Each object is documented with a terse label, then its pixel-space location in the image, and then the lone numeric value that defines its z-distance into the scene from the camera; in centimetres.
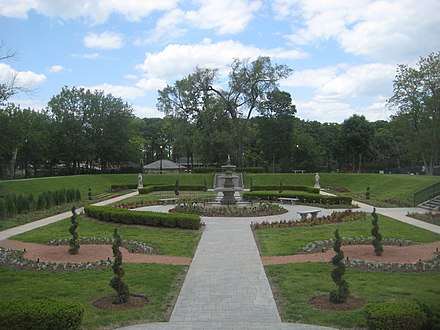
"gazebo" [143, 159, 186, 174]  7264
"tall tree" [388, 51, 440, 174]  4409
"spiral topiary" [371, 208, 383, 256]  1312
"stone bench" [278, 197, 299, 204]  3110
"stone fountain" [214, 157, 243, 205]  2809
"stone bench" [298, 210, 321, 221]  2146
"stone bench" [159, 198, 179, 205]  3042
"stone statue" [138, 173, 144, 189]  4216
